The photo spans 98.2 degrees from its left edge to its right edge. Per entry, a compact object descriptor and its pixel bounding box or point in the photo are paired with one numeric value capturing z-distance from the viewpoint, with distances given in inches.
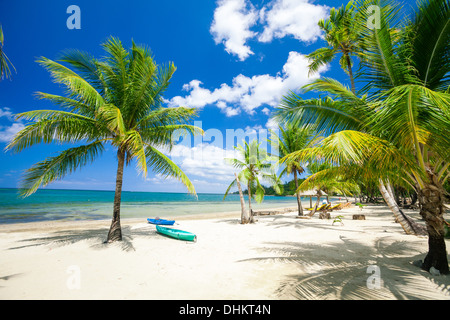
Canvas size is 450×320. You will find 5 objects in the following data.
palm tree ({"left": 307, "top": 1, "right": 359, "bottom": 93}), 375.6
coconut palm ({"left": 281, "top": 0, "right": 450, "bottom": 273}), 129.3
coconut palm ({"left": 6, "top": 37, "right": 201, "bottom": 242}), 231.0
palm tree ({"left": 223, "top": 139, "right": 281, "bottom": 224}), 589.3
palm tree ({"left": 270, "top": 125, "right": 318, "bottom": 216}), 603.2
